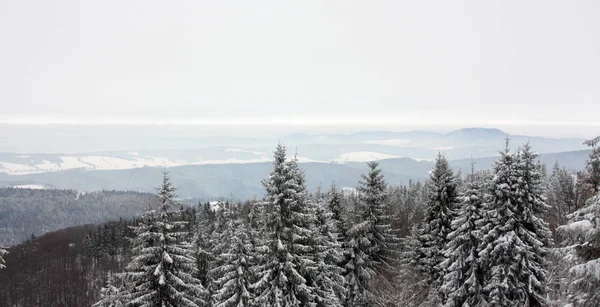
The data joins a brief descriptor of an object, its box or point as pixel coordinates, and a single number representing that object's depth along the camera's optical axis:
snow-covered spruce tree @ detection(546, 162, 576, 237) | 54.72
